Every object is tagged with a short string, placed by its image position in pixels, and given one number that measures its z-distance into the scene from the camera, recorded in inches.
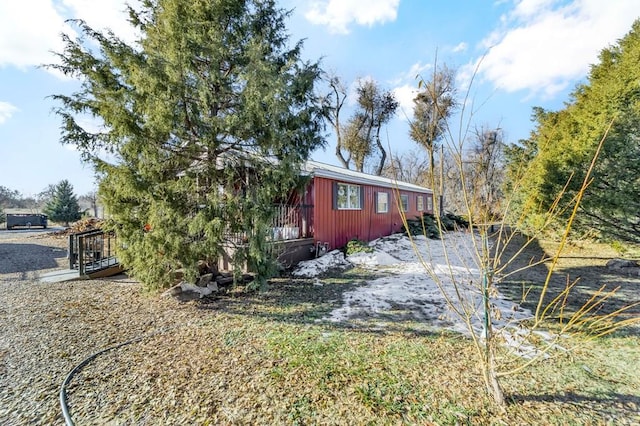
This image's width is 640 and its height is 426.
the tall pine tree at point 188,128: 187.6
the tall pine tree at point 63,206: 844.6
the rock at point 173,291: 219.9
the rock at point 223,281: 244.7
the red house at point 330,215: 321.1
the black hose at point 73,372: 93.7
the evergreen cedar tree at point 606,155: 254.8
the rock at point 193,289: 222.5
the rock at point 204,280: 228.7
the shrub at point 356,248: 356.5
